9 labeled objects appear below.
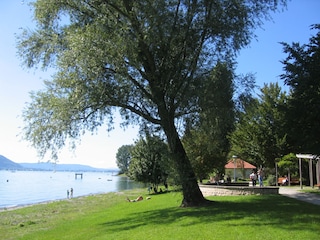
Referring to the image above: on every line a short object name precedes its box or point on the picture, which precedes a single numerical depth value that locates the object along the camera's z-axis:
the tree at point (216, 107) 14.55
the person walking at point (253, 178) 29.08
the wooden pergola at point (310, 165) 24.91
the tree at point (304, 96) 15.54
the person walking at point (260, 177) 29.04
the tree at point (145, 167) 39.06
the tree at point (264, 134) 39.34
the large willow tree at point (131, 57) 13.47
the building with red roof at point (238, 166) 51.58
